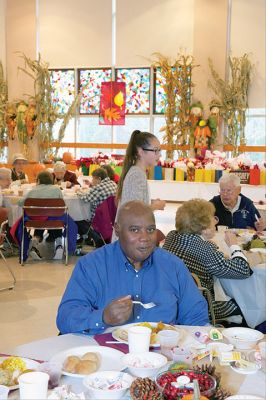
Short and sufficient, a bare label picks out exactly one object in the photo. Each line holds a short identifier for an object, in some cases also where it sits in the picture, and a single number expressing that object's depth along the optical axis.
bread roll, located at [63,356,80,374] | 1.57
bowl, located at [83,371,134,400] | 1.39
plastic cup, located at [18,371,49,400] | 1.31
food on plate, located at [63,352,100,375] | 1.56
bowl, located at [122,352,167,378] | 1.53
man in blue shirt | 2.16
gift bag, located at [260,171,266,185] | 8.62
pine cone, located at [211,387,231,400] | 1.38
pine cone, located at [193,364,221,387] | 1.48
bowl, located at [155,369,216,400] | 1.38
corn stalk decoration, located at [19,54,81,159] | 13.74
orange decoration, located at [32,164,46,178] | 9.89
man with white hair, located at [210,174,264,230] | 4.87
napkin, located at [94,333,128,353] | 1.81
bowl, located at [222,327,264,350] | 1.80
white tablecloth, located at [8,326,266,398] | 1.49
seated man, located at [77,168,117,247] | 7.04
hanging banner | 13.98
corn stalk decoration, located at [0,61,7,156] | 13.88
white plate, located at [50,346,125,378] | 1.64
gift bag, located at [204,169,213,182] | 9.24
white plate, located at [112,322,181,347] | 1.83
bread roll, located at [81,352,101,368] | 1.64
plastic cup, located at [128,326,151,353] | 1.67
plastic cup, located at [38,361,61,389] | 1.48
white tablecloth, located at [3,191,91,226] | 7.05
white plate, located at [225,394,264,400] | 1.38
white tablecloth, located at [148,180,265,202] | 8.66
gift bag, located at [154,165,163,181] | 9.82
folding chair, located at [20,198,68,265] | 6.52
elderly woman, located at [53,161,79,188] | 8.64
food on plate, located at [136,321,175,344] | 1.92
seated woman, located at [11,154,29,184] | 8.75
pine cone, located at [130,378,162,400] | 1.36
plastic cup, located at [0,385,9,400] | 1.39
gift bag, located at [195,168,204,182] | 9.38
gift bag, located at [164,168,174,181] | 9.77
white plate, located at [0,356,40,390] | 1.60
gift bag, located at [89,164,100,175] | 10.35
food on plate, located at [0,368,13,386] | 1.49
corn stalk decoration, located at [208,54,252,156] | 12.45
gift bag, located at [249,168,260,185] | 8.56
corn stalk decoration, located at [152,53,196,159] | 12.92
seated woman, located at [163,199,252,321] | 3.29
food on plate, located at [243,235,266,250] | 3.83
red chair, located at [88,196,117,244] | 6.62
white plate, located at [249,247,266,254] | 3.62
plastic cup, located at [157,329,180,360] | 1.74
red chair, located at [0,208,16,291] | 5.28
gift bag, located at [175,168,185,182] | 9.66
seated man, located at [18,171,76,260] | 6.73
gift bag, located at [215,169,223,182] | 9.12
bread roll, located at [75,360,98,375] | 1.56
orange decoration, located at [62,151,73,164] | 11.86
